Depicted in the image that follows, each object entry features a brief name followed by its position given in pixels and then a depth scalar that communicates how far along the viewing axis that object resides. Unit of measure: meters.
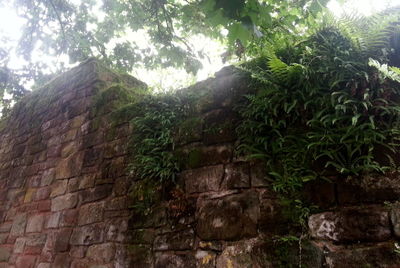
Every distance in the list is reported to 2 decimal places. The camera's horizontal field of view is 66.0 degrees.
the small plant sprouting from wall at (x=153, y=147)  2.87
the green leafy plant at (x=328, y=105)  1.88
